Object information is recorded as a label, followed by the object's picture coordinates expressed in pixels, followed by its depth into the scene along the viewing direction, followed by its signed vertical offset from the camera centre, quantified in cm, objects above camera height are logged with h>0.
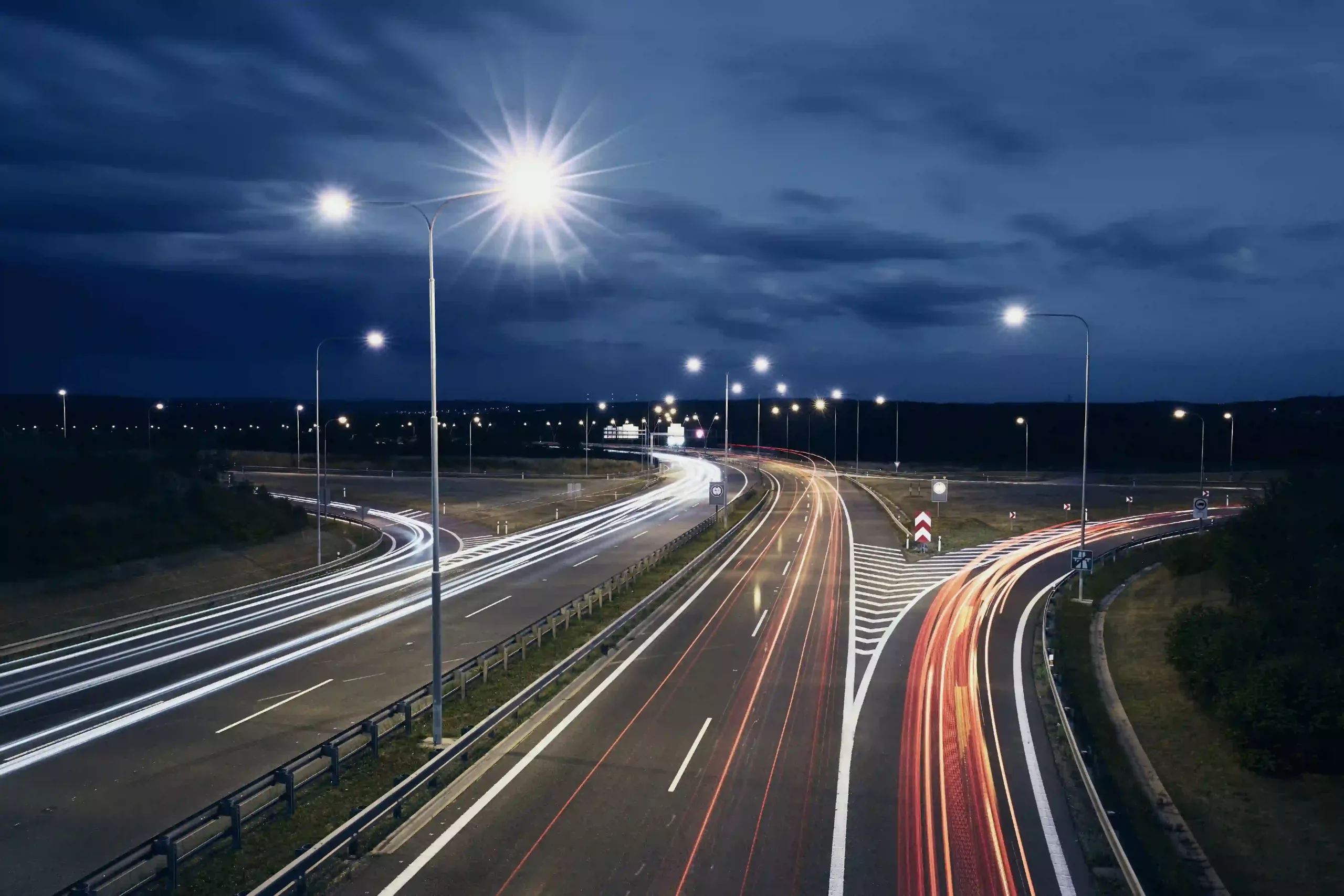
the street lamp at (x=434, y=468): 1491 -72
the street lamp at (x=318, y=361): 2830 +263
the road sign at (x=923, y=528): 3922 -433
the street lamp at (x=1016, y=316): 2753 +338
